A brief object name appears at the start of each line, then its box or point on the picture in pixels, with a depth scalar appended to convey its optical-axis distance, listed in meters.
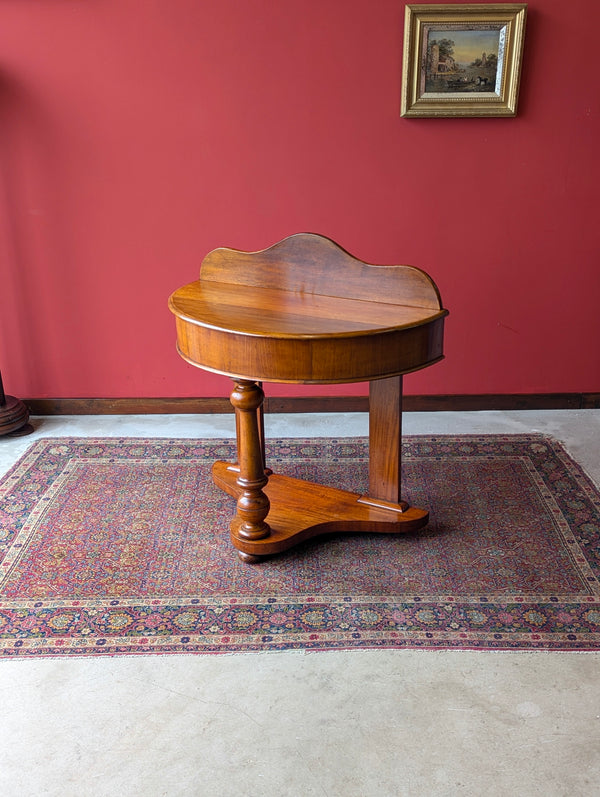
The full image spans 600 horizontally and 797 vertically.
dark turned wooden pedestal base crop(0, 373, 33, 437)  4.38
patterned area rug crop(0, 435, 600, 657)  2.81
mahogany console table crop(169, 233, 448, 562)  2.70
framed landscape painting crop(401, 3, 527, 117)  3.99
